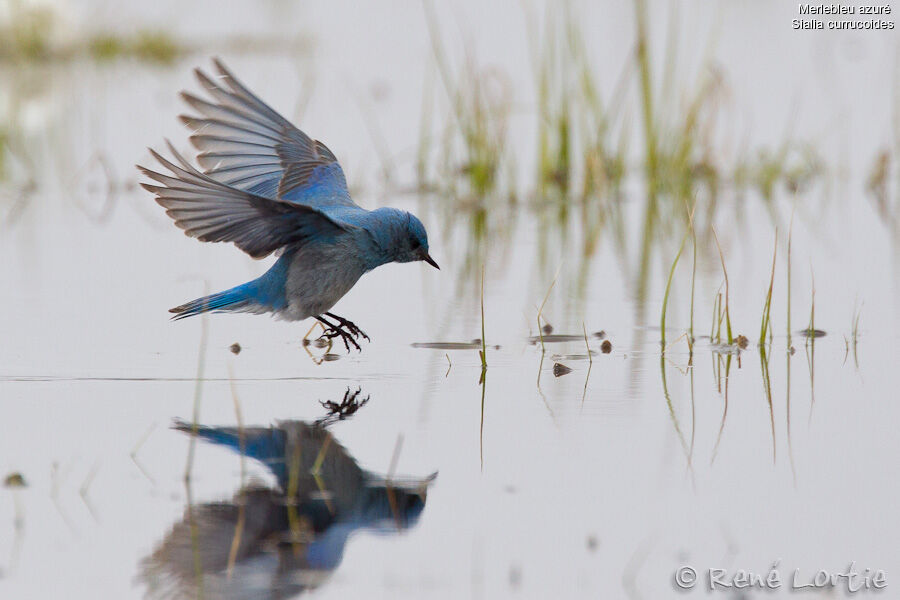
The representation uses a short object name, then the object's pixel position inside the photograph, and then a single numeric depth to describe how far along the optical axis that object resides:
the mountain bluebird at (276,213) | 9.91
